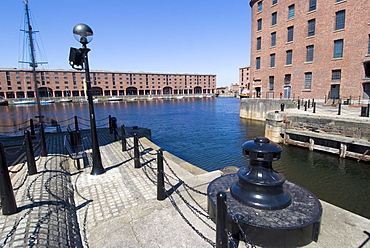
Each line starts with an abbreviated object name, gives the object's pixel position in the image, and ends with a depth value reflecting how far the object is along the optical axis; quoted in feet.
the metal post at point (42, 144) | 25.29
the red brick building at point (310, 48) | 80.64
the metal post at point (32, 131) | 40.60
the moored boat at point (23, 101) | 264.19
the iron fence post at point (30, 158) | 19.21
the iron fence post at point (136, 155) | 24.00
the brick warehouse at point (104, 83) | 303.07
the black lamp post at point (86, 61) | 19.98
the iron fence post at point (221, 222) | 8.64
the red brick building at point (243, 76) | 376.52
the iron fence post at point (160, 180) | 15.94
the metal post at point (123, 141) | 31.12
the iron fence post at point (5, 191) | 12.34
